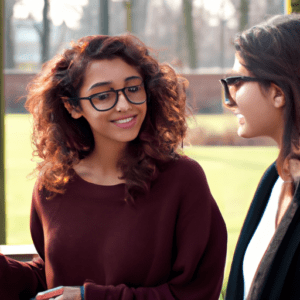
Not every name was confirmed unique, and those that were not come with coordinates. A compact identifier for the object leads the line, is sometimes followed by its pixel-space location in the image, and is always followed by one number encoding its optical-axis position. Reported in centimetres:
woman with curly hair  356
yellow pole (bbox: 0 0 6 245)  594
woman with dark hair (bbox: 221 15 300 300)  252
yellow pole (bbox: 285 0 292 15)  494
